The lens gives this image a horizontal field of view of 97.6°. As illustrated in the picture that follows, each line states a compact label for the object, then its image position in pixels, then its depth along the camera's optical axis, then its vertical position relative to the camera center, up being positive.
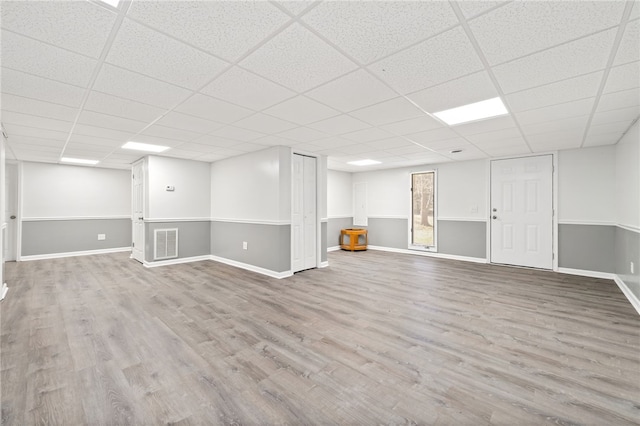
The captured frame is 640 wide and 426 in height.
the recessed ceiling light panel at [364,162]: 6.61 +1.21
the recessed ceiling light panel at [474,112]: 2.98 +1.16
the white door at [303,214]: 5.29 -0.04
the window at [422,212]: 7.45 +0.01
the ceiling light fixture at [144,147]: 4.82 +1.17
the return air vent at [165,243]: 5.86 -0.68
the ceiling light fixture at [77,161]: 6.28 +1.18
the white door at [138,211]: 6.19 +0.01
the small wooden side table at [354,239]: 8.02 -0.79
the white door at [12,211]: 6.29 +0.01
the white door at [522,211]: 5.44 +0.03
